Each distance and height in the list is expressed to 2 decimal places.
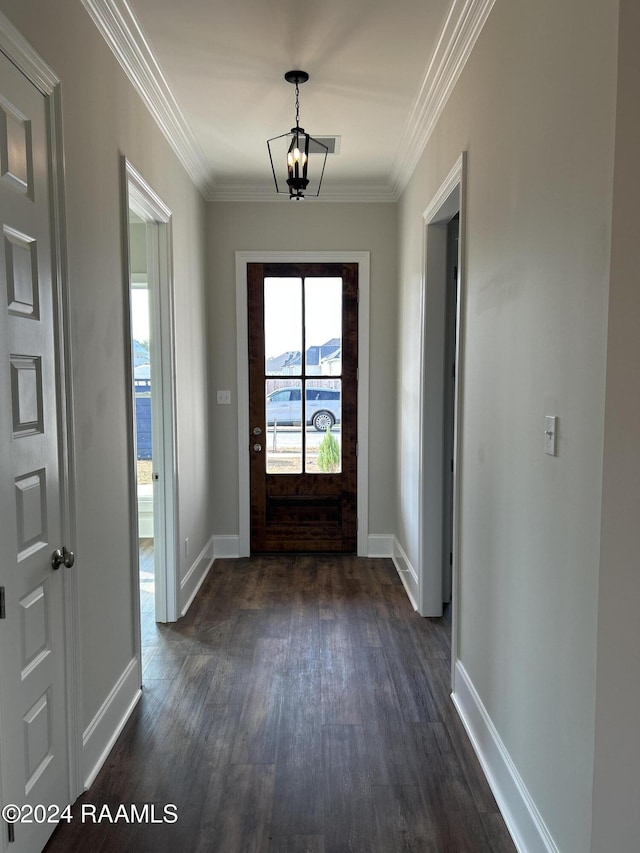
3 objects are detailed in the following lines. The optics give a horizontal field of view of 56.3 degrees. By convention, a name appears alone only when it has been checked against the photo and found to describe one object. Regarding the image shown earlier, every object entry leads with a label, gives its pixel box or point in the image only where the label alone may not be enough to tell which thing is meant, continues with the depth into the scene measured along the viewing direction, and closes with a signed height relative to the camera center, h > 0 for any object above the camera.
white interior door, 1.56 -0.29
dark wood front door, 4.66 -0.18
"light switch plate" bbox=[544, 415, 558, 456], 1.58 -0.14
